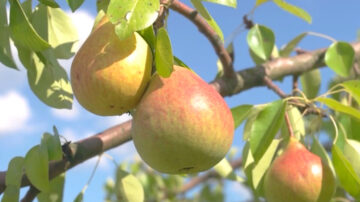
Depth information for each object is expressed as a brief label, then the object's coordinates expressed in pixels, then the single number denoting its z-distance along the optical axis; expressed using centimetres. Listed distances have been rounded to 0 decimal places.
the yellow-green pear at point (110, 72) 74
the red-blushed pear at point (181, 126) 73
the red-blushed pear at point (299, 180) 89
